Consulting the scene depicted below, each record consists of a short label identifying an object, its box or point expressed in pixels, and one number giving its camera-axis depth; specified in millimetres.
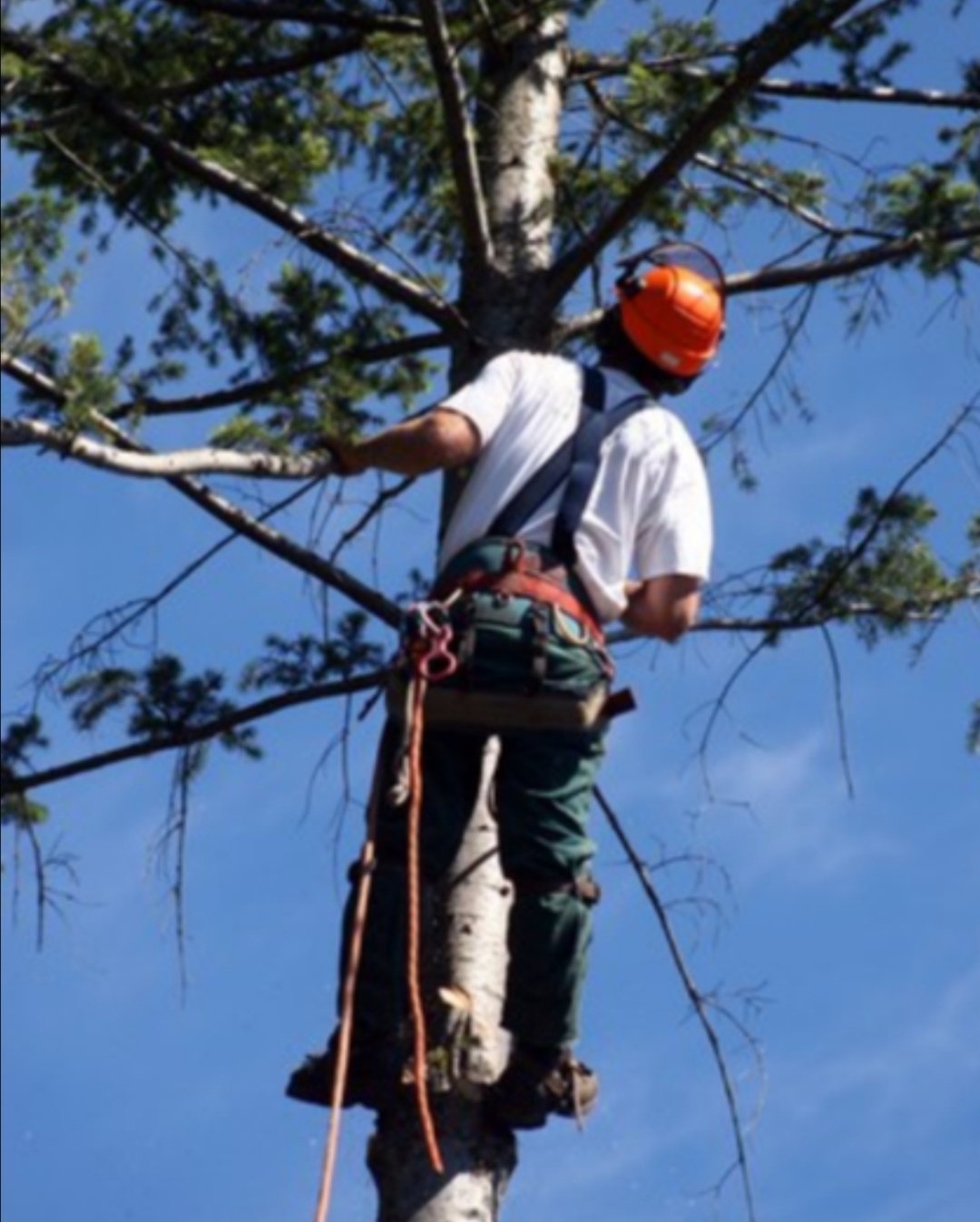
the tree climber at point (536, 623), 14055
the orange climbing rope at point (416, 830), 13602
